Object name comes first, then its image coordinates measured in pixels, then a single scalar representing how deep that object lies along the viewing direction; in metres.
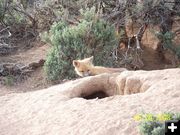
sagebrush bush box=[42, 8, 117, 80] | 18.12
